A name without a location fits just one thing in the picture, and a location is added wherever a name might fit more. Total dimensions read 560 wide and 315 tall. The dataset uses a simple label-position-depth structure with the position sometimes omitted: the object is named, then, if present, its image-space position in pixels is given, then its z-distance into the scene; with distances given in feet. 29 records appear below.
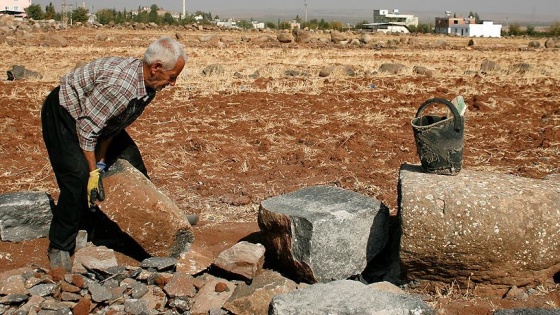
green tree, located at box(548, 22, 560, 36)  210.83
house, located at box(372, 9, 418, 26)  414.17
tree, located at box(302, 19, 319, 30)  233.27
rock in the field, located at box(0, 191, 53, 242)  17.28
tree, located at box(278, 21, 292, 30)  224.20
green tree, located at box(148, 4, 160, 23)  240.12
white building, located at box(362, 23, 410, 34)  263.08
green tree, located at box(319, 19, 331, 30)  238.05
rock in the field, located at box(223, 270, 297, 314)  13.66
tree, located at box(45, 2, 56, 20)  232.14
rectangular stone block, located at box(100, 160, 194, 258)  15.90
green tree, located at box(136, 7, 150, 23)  234.58
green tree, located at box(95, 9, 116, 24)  231.16
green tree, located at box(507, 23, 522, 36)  243.40
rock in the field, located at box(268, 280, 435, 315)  11.93
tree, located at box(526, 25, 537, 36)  222.28
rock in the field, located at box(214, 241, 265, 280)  15.05
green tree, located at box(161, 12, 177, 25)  223.92
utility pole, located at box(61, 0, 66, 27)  189.76
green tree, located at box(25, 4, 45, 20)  228.02
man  14.33
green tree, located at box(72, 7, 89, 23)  218.01
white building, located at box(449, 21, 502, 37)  290.76
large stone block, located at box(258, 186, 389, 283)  14.89
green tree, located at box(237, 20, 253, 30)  285.76
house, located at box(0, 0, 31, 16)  303.42
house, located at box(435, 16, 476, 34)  333.21
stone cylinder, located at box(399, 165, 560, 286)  14.21
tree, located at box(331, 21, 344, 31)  225.13
